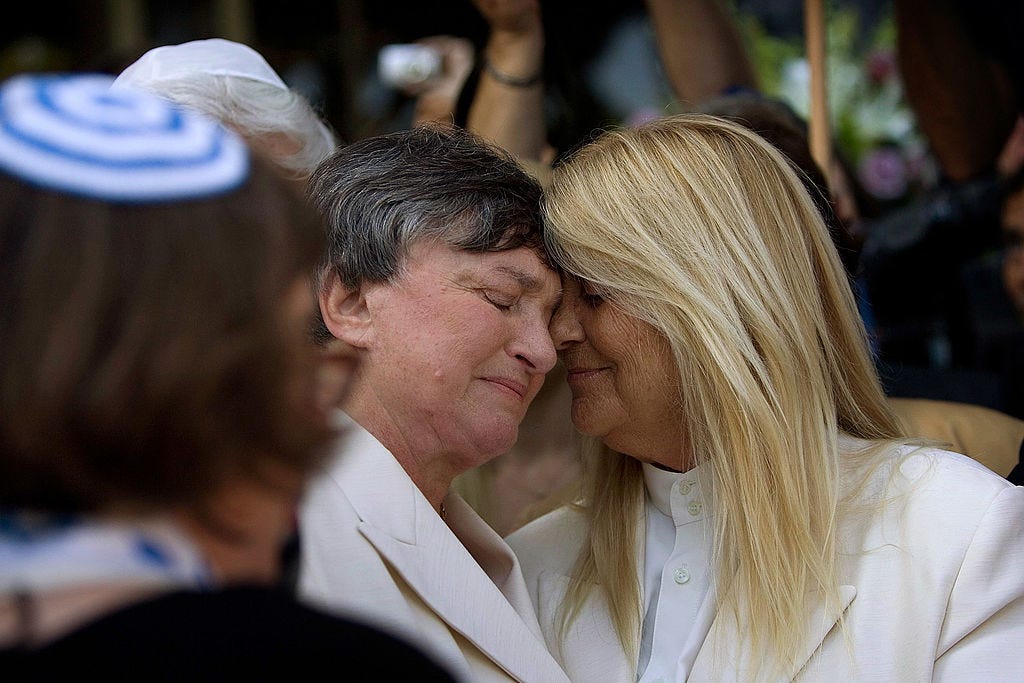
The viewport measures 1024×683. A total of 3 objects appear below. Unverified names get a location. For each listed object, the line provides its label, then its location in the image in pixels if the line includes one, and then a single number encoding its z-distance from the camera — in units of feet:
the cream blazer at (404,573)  5.73
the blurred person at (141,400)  2.72
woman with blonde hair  6.19
